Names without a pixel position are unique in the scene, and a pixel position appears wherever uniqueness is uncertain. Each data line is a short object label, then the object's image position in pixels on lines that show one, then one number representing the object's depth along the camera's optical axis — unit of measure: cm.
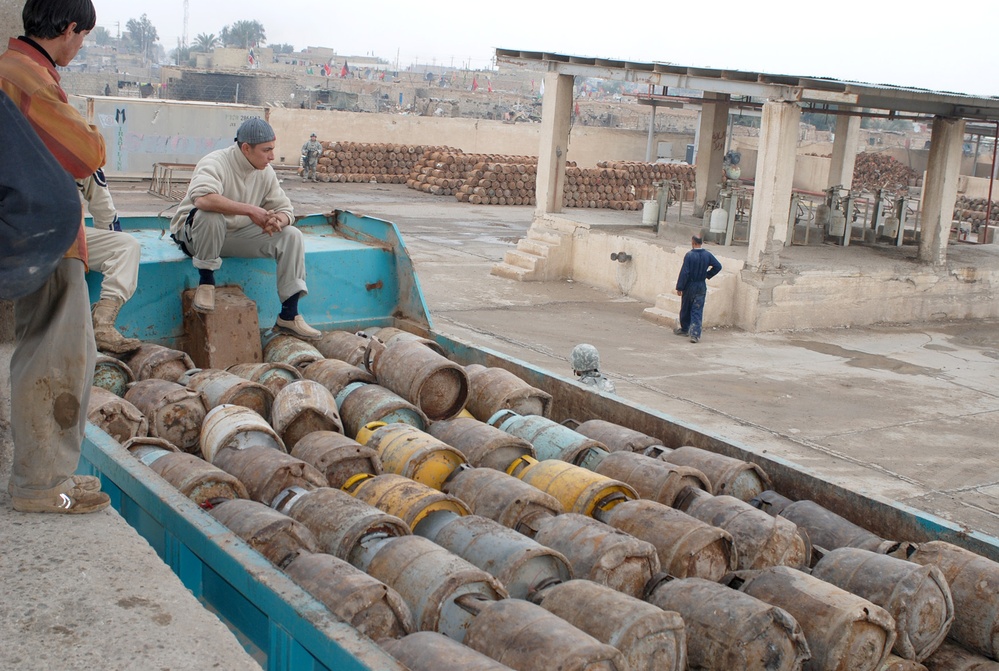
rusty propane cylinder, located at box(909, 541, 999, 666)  392
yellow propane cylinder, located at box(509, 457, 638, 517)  453
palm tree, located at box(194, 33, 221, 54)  16100
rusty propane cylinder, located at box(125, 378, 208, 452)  514
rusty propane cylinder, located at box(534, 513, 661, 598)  389
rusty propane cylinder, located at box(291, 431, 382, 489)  474
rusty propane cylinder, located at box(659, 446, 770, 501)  485
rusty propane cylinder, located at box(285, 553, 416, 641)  341
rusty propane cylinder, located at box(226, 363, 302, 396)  580
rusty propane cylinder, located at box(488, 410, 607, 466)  509
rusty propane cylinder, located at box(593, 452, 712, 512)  464
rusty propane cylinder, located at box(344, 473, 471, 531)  421
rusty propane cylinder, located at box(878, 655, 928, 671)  365
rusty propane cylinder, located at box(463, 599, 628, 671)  311
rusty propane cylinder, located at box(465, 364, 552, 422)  582
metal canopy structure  1382
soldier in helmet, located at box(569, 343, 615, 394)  695
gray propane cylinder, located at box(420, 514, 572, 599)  380
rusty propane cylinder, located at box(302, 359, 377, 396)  584
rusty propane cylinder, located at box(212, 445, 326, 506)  443
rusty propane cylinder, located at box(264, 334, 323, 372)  634
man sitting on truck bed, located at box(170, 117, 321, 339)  644
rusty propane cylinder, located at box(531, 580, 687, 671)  336
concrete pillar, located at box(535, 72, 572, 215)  1783
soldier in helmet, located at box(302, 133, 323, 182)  3059
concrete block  623
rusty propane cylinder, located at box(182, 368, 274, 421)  539
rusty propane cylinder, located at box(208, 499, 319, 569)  380
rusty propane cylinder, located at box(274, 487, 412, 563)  394
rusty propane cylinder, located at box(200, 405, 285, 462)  479
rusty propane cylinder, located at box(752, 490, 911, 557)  442
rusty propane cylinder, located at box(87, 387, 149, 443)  477
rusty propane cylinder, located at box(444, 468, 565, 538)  436
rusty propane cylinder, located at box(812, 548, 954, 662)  383
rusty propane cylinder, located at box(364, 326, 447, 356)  625
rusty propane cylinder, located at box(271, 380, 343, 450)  523
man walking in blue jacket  1336
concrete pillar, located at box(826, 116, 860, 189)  2056
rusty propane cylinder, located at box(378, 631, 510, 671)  306
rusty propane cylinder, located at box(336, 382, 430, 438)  541
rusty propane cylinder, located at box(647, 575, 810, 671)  345
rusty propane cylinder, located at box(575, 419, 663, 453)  529
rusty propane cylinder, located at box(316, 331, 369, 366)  654
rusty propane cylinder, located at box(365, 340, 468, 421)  561
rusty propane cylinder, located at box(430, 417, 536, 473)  505
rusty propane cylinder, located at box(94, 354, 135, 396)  552
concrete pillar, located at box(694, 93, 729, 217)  1958
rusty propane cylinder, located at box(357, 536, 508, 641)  357
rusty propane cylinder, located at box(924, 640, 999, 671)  385
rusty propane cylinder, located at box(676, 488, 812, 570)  427
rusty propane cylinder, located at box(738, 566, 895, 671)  360
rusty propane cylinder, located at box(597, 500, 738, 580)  408
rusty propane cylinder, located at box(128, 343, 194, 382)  578
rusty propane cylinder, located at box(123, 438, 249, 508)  426
